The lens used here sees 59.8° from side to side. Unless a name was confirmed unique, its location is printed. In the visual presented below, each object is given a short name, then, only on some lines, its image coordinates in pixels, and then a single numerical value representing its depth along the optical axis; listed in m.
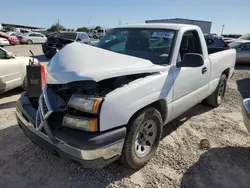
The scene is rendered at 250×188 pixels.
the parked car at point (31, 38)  24.42
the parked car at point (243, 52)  11.52
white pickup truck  2.14
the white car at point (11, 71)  5.06
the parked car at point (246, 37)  15.27
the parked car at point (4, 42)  18.89
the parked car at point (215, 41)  10.97
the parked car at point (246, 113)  2.96
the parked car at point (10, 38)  21.22
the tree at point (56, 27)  59.71
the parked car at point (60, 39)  12.45
